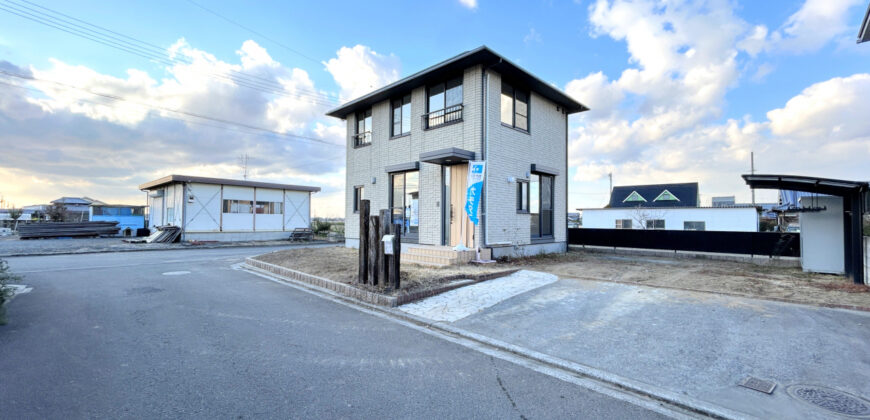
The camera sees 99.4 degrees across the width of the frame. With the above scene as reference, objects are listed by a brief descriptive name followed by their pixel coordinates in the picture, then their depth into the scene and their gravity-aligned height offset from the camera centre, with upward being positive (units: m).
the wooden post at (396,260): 6.66 -0.78
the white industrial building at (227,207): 22.56 +0.64
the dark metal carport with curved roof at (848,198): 7.30 +0.42
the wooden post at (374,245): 6.92 -0.53
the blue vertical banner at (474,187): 9.76 +0.79
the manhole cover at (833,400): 2.98 -1.55
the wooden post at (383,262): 6.82 -0.84
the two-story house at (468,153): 10.64 +2.12
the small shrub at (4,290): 5.15 -1.06
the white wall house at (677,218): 21.95 -0.04
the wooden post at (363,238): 7.05 -0.41
